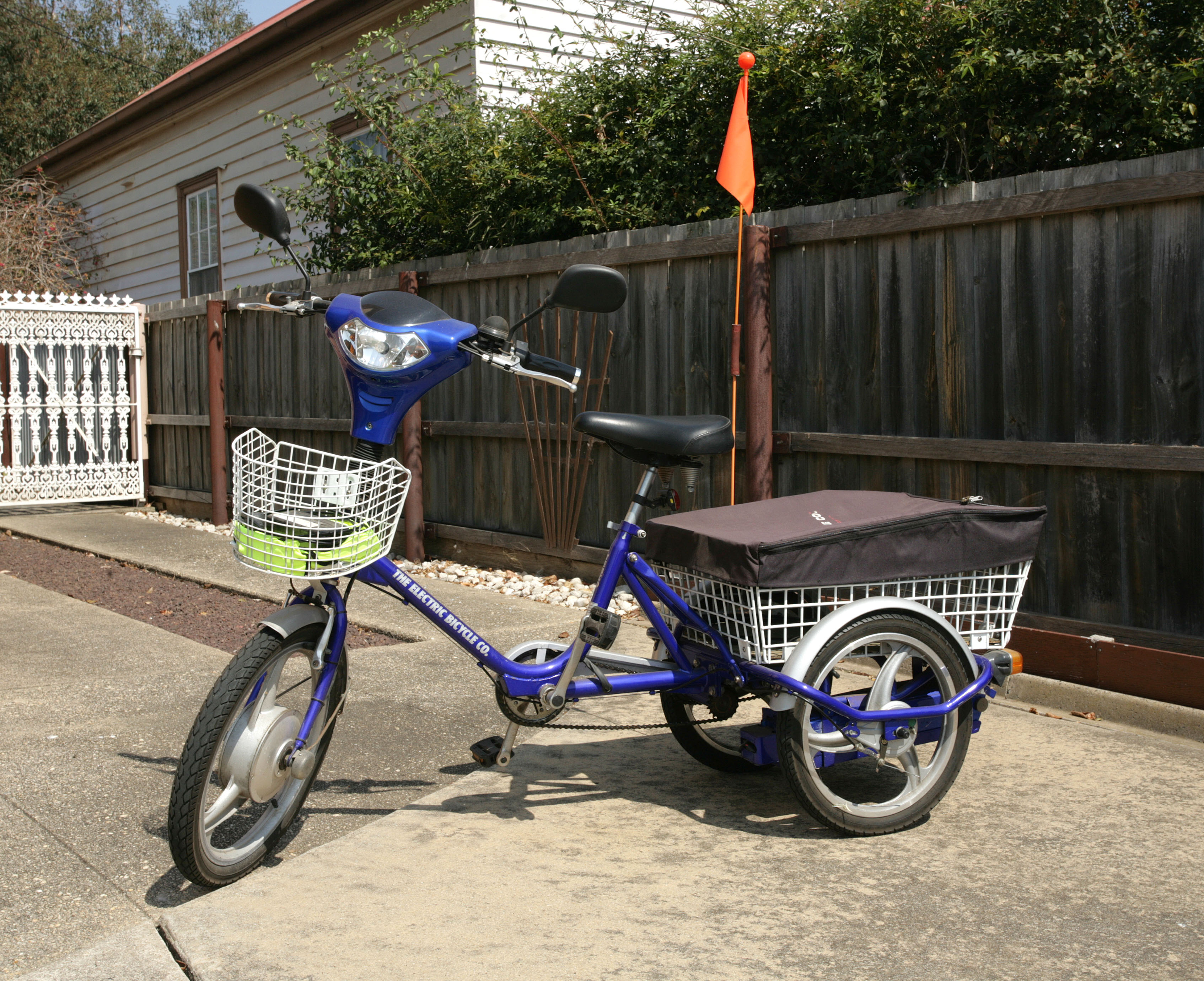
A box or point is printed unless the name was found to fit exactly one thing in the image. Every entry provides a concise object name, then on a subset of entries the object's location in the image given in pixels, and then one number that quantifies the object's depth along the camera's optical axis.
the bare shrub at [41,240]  17.42
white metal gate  11.34
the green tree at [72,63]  24.19
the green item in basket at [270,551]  3.02
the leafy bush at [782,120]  5.11
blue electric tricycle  3.02
